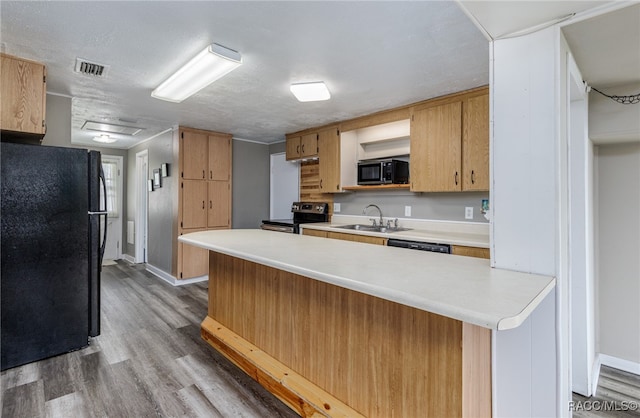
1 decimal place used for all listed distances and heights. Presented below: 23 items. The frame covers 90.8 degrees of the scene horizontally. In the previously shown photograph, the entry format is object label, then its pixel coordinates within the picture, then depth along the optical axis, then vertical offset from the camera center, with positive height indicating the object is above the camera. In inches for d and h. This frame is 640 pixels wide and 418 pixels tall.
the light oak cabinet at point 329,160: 163.3 +26.7
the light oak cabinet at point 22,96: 88.9 +33.0
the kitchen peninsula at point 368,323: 44.1 -22.1
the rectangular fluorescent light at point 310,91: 104.6 +40.6
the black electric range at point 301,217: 173.5 -4.0
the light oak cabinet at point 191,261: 175.5 -29.0
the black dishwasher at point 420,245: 109.7 -12.9
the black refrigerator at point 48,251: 90.0 -12.6
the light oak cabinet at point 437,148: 120.8 +24.7
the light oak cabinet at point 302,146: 176.7 +37.2
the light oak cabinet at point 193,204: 178.4 +3.4
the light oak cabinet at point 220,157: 190.7 +32.7
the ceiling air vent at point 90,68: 92.8 +43.6
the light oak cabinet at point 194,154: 178.1 +32.0
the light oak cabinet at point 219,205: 191.2 +3.1
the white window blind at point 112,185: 246.7 +19.5
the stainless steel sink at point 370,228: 144.5 -8.6
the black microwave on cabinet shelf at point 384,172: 141.3 +17.7
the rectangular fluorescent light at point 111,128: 170.0 +46.8
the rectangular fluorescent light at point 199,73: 84.9 +41.7
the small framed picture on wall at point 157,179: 196.2 +19.5
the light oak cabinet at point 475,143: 112.7 +24.5
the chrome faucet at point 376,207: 154.6 -0.5
